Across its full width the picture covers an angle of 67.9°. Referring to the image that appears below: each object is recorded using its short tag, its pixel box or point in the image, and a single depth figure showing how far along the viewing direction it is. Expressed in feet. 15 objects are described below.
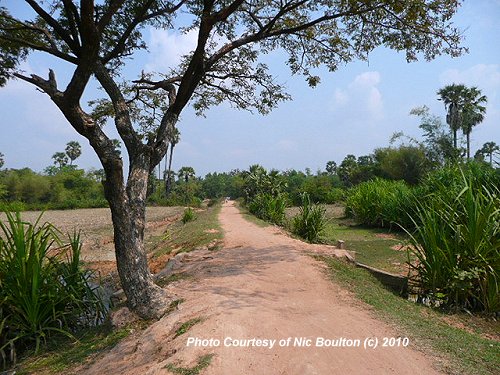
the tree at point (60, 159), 219.63
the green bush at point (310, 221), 35.55
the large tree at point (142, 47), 14.35
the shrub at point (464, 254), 16.39
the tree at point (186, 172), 198.80
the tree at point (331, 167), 245.67
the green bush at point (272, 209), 50.12
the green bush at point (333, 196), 112.27
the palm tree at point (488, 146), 163.47
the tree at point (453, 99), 108.47
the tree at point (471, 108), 110.32
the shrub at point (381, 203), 49.90
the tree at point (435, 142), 102.12
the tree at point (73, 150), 212.64
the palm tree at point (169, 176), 166.25
